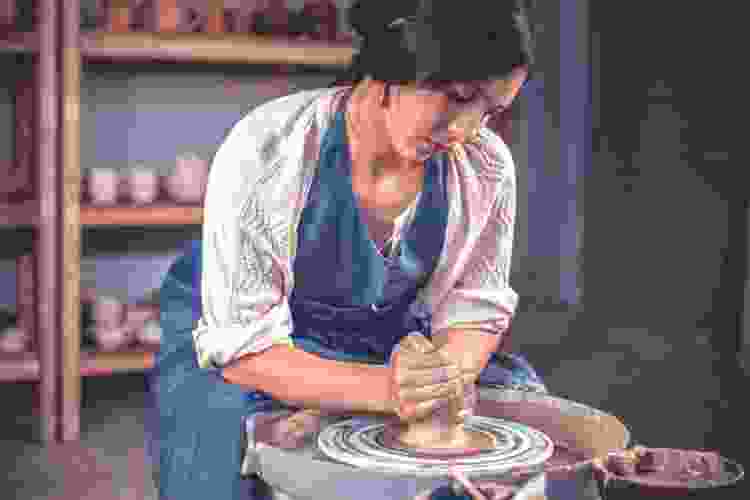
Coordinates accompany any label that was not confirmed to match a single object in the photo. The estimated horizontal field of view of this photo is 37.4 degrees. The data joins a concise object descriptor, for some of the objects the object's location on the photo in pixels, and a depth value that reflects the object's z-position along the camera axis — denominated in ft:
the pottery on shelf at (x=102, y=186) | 8.86
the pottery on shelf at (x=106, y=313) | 8.92
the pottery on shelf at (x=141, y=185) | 8.96
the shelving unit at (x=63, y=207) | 8.30
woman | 3.52
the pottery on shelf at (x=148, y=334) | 8.96
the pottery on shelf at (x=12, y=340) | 8.57
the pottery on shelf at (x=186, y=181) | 9.08
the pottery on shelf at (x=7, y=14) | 8.50
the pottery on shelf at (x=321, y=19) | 9.22
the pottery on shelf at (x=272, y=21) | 9.10
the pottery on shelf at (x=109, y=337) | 8.86
